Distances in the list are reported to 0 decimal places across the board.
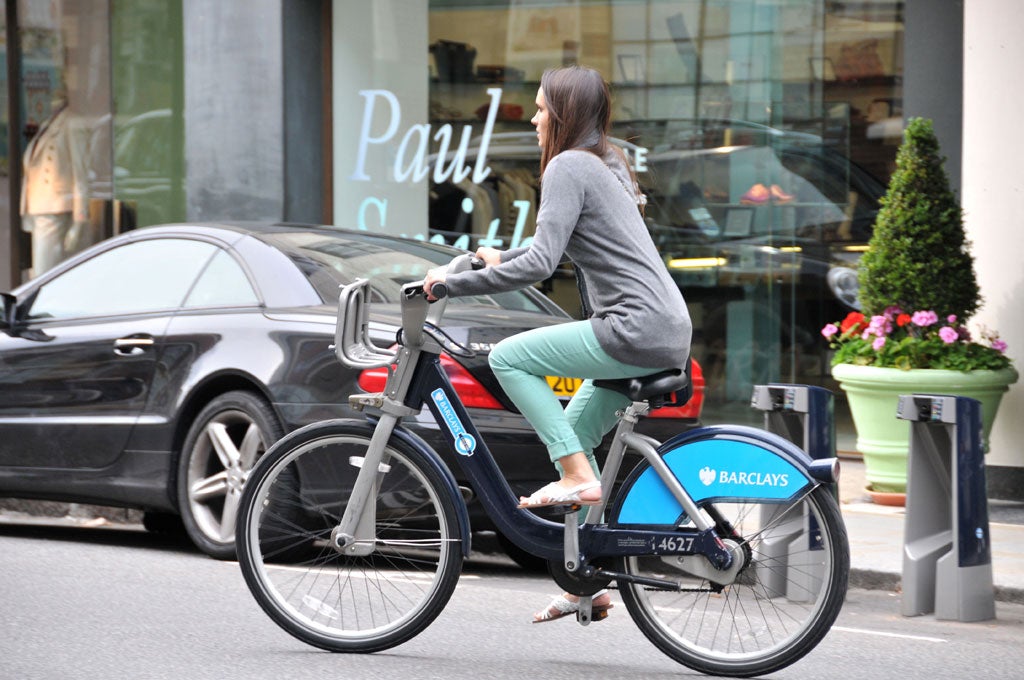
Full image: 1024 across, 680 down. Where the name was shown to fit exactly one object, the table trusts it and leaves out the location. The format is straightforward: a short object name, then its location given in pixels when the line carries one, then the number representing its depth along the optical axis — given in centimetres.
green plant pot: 1694
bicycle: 920
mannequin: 2712
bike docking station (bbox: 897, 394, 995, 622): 1188
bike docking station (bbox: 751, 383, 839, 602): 1286
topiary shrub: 1723
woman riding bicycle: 923
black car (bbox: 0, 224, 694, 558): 1293
